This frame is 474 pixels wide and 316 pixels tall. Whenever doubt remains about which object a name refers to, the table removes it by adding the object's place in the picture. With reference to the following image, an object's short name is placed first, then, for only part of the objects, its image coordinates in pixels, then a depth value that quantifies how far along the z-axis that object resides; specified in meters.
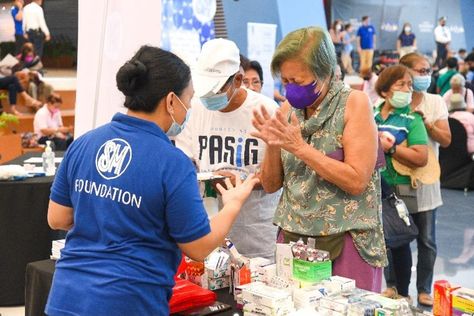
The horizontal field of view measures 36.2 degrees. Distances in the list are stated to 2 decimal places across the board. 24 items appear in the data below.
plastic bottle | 5.20
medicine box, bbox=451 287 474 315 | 2.04
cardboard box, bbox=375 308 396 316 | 1.94
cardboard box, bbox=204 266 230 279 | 2.43
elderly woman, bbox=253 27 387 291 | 2.28
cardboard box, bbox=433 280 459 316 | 2.09
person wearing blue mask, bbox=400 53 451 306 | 4.20
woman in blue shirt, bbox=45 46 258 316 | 1.80
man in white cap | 2.83
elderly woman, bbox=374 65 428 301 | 3.92
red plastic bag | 2.20
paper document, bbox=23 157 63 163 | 5.91
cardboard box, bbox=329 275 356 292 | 2.16
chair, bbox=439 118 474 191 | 8.87
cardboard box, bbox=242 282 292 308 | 2.10
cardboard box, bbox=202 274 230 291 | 2.44
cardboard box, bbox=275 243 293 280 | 2.29
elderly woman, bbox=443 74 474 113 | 9.20
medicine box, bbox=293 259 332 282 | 2.22
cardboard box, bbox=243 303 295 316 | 2.10
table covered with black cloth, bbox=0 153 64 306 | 4.75
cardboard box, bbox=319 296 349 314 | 2.02
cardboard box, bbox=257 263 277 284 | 2.32
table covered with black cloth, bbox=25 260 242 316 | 2.74
